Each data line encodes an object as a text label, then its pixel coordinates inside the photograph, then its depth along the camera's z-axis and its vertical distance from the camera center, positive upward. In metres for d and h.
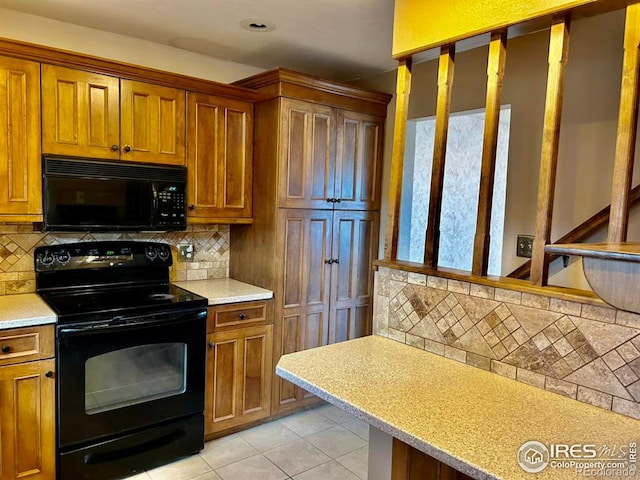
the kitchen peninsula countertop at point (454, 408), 1.14 -0.58
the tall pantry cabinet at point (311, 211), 2.95 -0.07
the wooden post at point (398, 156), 1.96 +0.20
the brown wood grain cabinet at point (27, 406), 2.11 -1.00
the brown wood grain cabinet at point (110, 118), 2.38 +0.40
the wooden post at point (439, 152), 1.82 +0.21
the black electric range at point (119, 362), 2.25 -0.87
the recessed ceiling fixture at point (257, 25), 2.53 +0.96
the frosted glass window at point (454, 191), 3.44 +0.12
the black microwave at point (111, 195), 2.40 -0.02
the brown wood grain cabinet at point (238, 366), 2.76 -1.03
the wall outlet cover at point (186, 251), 3.15 -0.38
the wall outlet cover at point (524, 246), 2.53 -0.20
